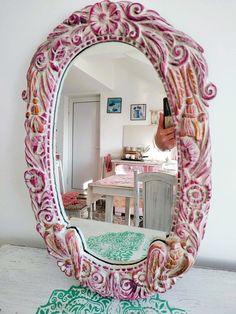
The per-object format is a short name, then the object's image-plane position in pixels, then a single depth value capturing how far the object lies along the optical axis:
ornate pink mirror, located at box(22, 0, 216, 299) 0.59
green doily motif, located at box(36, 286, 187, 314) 0.61
